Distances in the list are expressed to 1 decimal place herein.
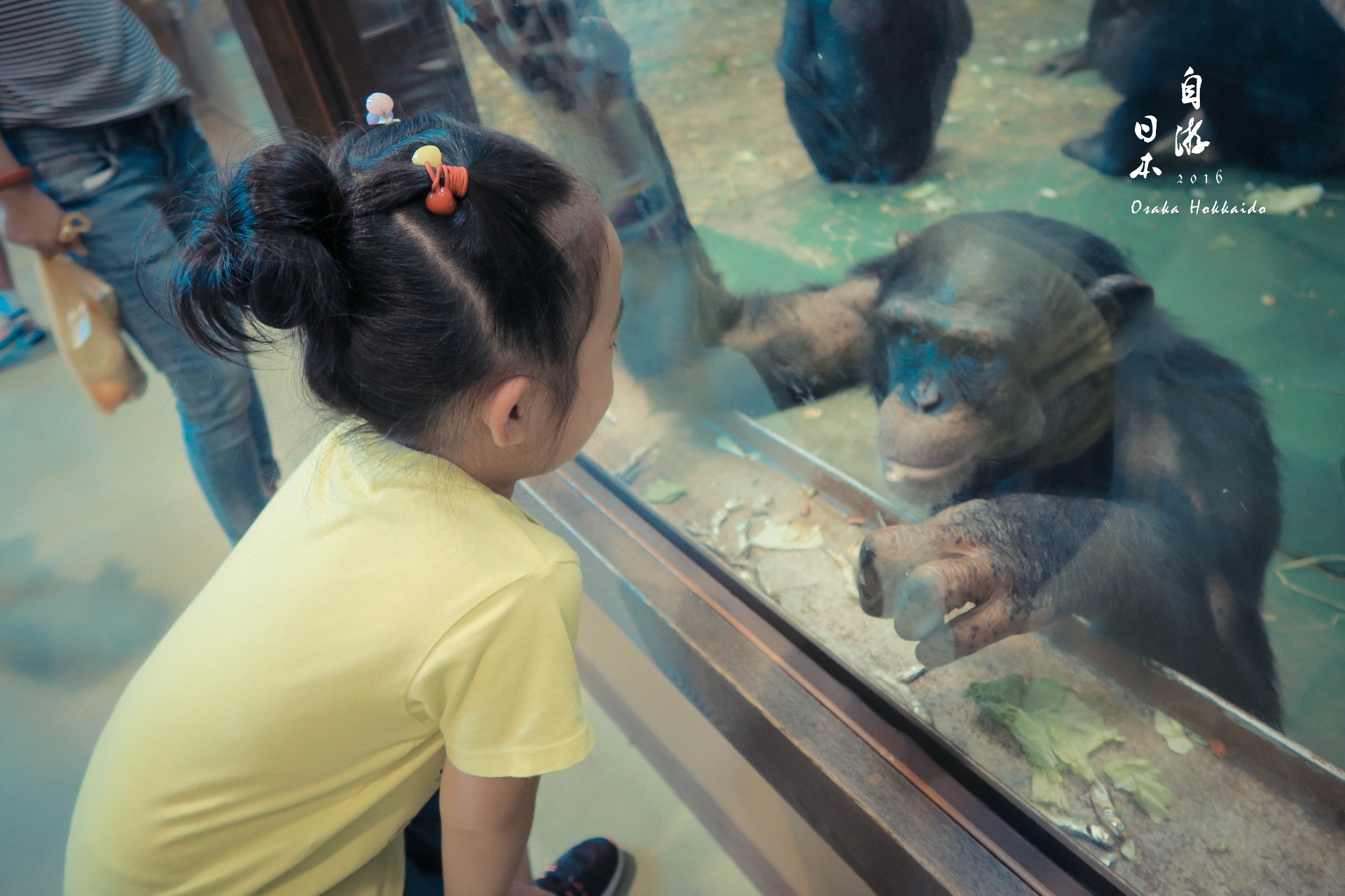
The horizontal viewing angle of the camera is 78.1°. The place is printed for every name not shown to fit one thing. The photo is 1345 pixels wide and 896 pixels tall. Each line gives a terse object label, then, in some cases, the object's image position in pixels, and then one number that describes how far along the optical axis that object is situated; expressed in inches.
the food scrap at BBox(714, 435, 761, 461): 63.4
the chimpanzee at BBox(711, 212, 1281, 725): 38.3
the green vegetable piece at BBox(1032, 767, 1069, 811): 38.6
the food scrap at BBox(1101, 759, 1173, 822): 37.7
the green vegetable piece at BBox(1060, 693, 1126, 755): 40.1
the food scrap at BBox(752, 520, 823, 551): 55.9
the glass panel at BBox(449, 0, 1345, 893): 30.6
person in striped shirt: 52.4
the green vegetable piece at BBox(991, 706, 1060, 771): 40.4
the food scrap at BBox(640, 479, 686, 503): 62.8
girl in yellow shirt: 25.6
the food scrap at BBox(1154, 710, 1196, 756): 38.8
